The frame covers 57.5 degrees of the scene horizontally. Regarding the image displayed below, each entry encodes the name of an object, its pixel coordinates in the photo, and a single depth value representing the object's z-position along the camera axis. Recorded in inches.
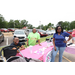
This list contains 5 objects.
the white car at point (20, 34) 299.6
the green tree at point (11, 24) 2133.6
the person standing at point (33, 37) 123.2
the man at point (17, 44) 100.5
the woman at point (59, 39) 90.7
